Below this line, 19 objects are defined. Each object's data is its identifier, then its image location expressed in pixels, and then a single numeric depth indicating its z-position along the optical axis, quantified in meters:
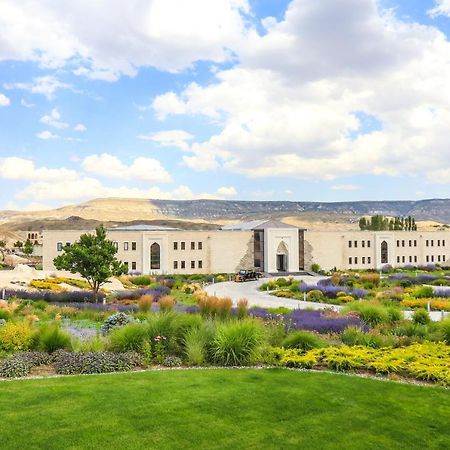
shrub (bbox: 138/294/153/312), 17.27
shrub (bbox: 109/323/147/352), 10.94
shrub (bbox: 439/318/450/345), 12.80
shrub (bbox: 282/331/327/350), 11.32
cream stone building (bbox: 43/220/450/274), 52.28
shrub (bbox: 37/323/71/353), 10.95
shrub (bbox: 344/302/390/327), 16.78
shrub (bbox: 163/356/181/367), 10.26
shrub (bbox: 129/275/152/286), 40.94
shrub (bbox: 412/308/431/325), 17.41
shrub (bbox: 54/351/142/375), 9.68
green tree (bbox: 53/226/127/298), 25.36
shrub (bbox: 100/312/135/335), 13.78
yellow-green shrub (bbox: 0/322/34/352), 11.15
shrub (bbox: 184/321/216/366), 10.39
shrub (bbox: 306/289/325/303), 29.16
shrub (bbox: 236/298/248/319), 14.49
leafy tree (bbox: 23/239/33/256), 77.25
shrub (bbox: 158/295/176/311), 15.42
